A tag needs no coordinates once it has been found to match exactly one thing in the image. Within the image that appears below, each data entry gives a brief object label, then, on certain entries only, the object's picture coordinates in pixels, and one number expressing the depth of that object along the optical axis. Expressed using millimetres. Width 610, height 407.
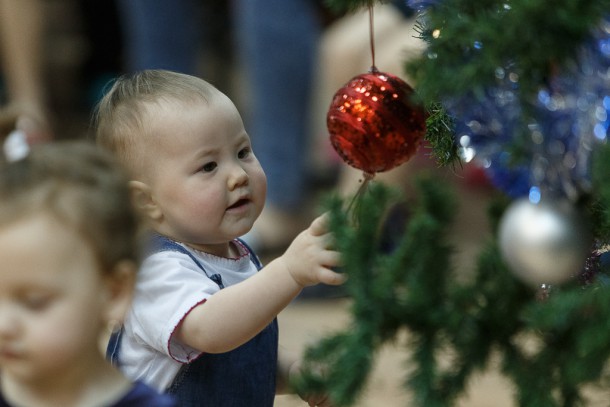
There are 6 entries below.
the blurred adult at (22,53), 5649
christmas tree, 2573
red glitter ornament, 2754
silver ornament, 2576
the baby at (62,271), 2555
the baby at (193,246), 2743
